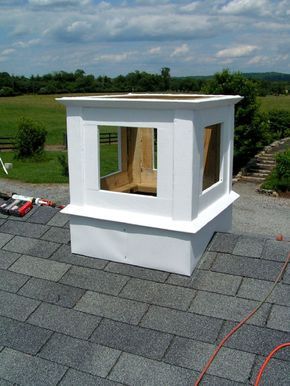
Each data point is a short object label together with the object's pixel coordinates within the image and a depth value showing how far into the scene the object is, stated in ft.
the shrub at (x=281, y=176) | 74.28
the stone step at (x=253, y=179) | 82.23
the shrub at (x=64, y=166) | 83.57
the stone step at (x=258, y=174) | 83.23
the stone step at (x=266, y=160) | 88.02
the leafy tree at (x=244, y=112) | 82.44
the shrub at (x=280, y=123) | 113.91
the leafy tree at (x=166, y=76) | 291.17
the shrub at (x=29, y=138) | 98.99
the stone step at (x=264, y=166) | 85.58
